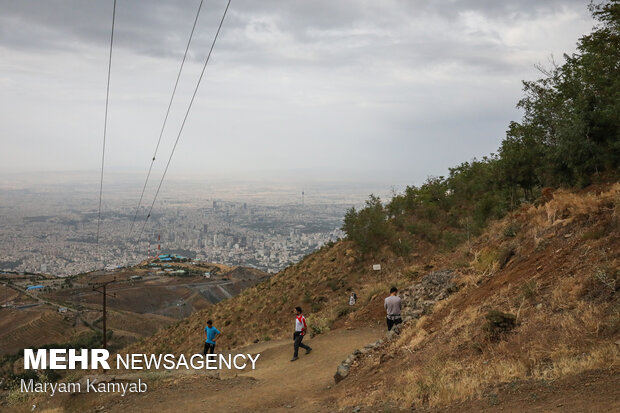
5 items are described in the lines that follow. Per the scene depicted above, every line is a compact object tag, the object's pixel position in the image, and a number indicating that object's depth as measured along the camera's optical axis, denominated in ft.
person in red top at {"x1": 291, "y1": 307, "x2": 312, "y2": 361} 47.11
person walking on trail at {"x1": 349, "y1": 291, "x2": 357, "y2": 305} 67.35
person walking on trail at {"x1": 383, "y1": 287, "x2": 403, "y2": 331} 45.91
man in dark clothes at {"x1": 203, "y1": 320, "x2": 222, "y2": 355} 50.83
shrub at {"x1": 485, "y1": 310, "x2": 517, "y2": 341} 29.27
